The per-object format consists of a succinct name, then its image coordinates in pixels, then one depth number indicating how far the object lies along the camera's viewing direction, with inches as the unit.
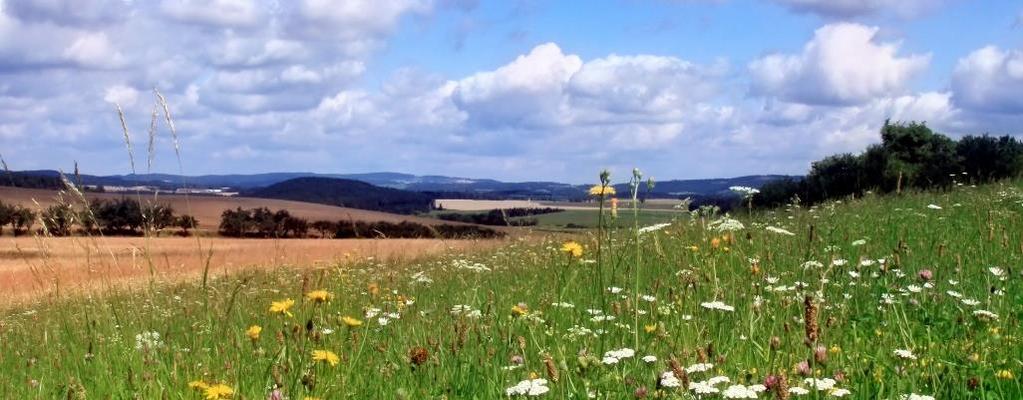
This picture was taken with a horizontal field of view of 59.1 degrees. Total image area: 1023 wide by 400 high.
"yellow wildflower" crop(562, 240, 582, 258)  168.2
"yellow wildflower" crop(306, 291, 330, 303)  147.7
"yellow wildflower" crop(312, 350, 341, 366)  130.6
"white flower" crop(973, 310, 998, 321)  161.0
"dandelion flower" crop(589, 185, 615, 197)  127.7
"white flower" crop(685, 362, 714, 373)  114.1
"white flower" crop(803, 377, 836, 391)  107.9
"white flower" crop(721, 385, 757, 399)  99.2
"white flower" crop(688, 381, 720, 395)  101.2
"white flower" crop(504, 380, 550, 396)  108.5
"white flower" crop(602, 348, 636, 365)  126.9
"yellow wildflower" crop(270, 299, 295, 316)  149.3
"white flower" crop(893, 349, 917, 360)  130.5
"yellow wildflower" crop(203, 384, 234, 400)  123.3
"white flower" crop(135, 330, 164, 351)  183.3
